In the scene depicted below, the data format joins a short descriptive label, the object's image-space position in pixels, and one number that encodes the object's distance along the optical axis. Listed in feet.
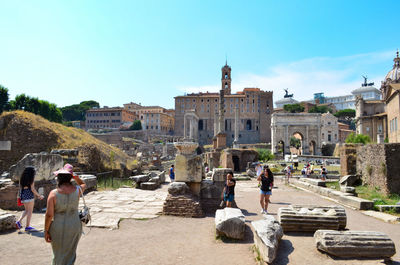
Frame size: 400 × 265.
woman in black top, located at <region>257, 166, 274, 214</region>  24.88
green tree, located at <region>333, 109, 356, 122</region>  297.94
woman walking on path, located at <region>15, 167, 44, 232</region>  18.29
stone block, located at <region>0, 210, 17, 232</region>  17.78
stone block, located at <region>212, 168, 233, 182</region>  27.63
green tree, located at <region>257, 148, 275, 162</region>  112.47
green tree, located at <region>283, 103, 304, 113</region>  292.81
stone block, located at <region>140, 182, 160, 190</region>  43.50
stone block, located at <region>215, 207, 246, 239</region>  16.96
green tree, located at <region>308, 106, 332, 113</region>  302.33
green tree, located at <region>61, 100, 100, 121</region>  317.42
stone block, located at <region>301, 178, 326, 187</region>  44.04
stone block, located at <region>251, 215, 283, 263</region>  12.99
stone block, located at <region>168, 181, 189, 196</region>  23.89
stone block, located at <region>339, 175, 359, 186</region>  41.61
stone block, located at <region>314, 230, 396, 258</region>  13.65
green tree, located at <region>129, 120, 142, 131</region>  279.69
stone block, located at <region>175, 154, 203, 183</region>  24.82
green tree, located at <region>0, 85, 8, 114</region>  139.13
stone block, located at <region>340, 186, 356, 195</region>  34.12
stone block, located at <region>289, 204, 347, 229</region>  19.17
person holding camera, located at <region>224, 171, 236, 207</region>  23.59
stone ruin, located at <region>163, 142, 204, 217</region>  23.43
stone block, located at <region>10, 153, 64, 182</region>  23.95
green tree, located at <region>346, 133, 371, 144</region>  99.47
